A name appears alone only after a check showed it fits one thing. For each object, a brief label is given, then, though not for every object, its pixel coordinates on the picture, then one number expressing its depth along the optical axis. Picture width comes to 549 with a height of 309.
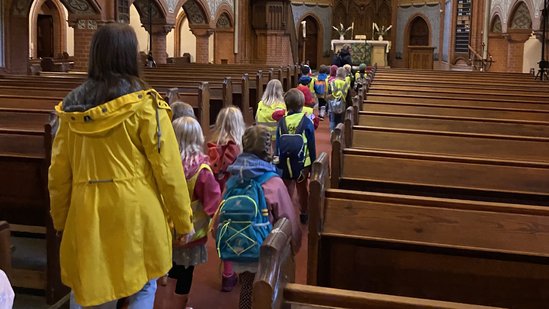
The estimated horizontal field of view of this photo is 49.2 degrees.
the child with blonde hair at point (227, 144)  3.89
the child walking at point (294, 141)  4.88
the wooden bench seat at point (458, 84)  8.27
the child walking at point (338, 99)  8.77
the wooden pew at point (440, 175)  3.27
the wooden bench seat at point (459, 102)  6.14
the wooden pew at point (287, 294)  1.48
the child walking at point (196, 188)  3.20
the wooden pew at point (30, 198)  3.65
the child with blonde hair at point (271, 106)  5.78
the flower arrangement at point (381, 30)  25.84
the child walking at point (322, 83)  11.02
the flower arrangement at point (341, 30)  25.27
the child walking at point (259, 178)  2.96
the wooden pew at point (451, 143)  4.10
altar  23.48
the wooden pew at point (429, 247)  2.33
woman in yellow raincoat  2.38
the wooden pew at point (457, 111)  5.68
